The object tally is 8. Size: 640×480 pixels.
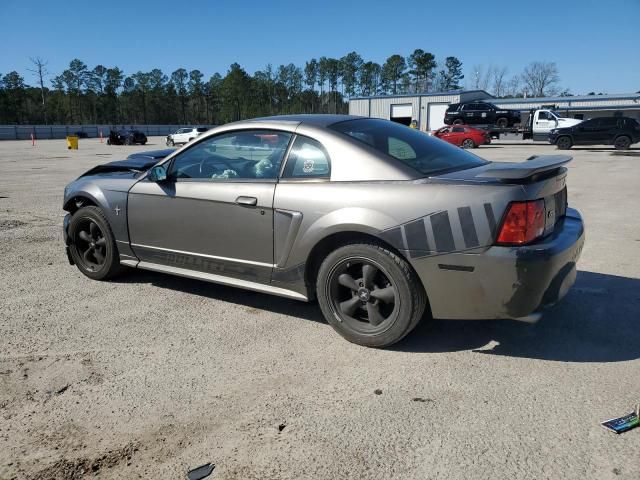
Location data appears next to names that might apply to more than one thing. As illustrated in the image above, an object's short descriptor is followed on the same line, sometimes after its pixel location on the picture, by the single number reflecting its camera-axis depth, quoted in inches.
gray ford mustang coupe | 111.4
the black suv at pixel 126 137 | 1467.8
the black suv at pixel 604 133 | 884.0
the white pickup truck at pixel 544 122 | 1029.2
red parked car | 1051.9
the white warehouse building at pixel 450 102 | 1886.1
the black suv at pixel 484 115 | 1274.6
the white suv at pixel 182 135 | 1432.1
